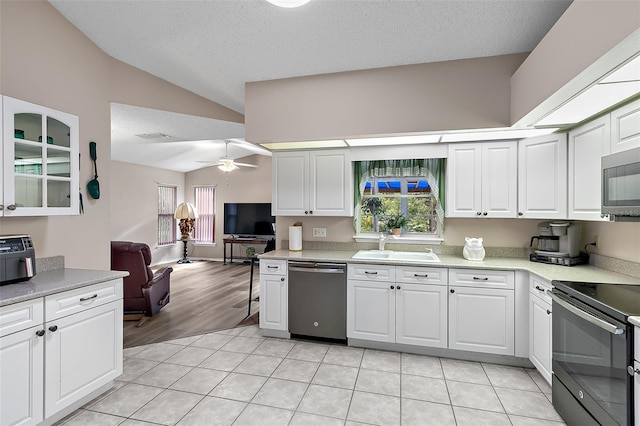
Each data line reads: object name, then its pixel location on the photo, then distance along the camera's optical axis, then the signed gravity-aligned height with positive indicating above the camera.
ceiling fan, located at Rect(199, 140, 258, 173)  6.40 +1.00
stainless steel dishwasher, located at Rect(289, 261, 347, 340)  3.13 -0.90
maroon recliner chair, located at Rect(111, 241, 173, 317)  3.88 -0.82
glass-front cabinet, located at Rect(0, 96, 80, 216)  1.92 +0.34
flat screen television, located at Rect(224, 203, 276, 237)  8.09 -0.21
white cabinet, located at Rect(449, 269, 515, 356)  2.69 -0.88
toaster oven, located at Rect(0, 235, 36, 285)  1.95 -0.32
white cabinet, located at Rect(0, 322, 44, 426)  1.66 -0.94
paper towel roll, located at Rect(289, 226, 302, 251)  3.64 -0.30
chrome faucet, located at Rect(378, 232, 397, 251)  3.47 -0.32
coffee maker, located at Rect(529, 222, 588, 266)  2.67 -0.28
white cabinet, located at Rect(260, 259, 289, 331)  3.30 -0.90
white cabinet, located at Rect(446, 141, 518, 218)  2.94 +0.33
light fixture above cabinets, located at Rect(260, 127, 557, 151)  2.76 +0.74
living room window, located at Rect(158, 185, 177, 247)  8.18 -0.11
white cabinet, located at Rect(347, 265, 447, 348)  2.86 -0.89
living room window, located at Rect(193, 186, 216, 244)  8.77 -0.11
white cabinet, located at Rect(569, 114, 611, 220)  2.18 +0.37
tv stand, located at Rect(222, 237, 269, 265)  7.91 -0.76
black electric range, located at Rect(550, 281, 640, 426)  1.43 -0.74
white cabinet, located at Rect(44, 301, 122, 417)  1.90 -0.97
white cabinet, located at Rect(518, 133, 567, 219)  2.66 +0.33
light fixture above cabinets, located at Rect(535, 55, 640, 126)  1.63 +0.74
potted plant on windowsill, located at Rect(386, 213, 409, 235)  3.60 -0.12
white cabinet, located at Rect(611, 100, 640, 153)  1.85 +0.55
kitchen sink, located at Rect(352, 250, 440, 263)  3.21 -0.47
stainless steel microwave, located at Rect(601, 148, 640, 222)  1.69 +0.17
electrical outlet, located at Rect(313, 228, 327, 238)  3.79 -0.25
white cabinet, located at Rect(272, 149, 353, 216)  3.45 +0.33
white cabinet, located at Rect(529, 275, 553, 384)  2.27 -0.88
